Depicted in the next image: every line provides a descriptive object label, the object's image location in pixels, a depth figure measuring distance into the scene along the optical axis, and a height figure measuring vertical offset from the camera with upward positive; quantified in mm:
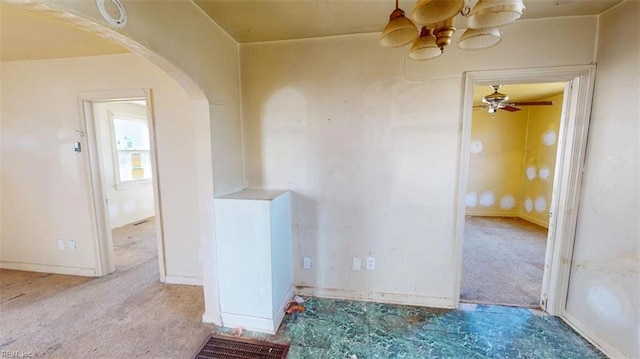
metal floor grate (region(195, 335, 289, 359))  1794 -1441
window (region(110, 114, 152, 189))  4730 +53
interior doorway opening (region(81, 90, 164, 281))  2754 -431
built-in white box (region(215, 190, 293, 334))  1965 -852
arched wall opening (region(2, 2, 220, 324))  1119 -2
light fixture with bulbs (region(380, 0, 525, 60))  937 +558
